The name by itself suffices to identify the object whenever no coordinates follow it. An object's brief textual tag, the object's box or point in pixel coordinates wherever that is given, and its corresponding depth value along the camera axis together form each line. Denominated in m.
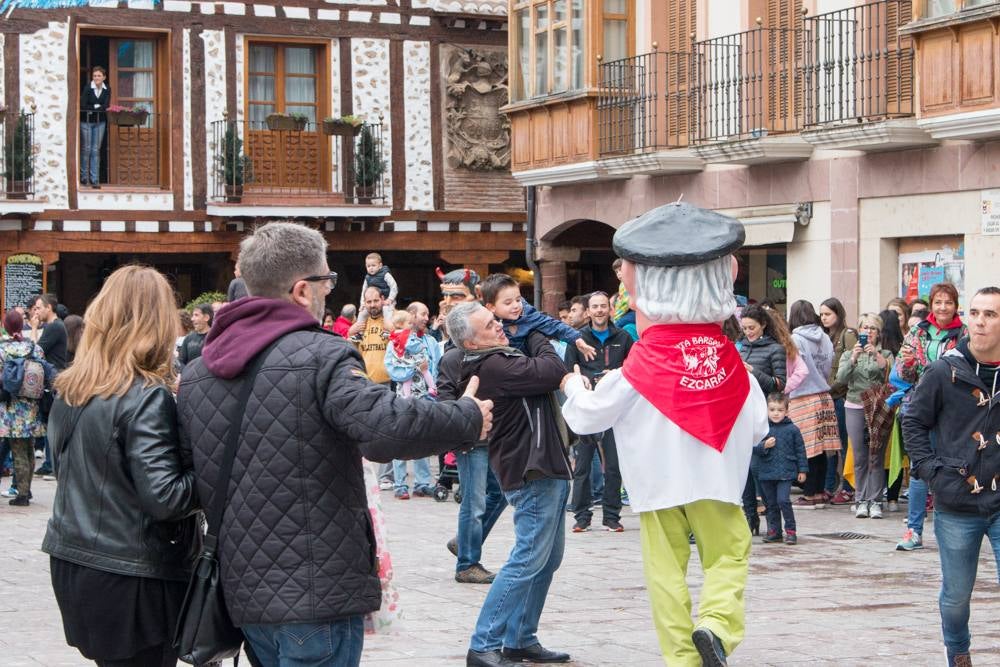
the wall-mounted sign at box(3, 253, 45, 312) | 25.66
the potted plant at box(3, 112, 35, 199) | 25.34
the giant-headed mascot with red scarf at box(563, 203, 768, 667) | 6.31
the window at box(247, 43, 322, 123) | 27.39
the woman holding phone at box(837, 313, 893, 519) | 13.69
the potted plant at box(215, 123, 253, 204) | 26.36
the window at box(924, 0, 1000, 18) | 15.76
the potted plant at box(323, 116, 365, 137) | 26.88
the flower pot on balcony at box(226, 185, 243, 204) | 26.41
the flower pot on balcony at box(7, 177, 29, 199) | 25.39
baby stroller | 15.26
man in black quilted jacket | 4.70
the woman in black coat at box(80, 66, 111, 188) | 26.08
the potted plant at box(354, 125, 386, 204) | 27.44
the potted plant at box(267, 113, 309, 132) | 26.75
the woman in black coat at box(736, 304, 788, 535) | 12.85
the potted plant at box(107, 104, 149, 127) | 26.06
